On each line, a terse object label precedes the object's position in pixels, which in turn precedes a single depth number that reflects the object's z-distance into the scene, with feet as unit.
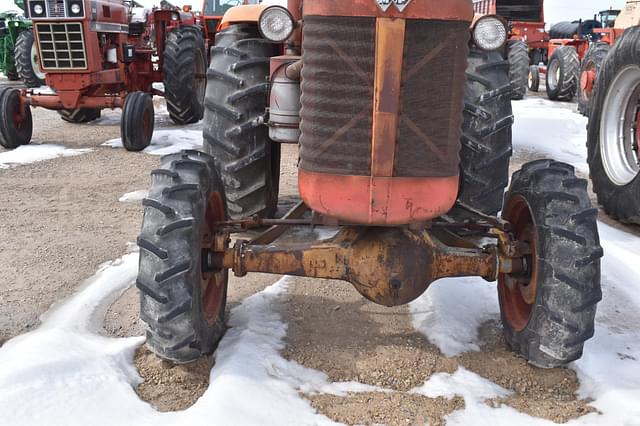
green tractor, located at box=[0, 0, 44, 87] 59.21
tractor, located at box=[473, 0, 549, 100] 56.32
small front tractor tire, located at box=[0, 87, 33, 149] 25.86
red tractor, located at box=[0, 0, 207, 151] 26.32
